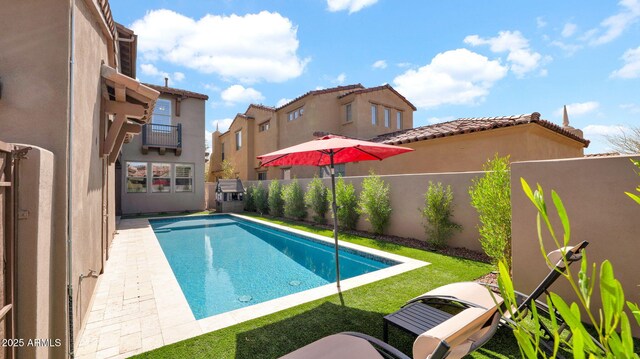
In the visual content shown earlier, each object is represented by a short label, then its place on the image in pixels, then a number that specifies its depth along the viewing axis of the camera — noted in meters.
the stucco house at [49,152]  2.73
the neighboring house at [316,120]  20.45
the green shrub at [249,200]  21.05
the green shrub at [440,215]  8.91
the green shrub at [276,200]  17.62
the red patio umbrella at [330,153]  5.89
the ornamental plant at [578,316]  0.85
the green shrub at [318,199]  14.24
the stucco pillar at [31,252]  2.67
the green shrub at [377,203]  10.91
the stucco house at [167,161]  18.58
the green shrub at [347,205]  12.41
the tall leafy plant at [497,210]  6.17
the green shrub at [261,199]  19.30
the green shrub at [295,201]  15.82
